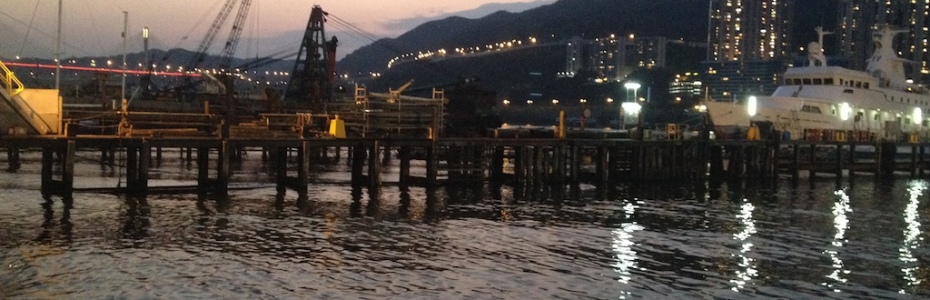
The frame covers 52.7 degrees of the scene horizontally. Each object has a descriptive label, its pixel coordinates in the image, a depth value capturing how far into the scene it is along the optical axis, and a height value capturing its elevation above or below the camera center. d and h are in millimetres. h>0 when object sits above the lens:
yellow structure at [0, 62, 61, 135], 35625 +775
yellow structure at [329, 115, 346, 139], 45347 +401
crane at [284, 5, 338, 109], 103438 +8328
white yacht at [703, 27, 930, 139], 72125 +4125
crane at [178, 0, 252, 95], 118275 +11981
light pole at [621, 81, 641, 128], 69188 +3032
